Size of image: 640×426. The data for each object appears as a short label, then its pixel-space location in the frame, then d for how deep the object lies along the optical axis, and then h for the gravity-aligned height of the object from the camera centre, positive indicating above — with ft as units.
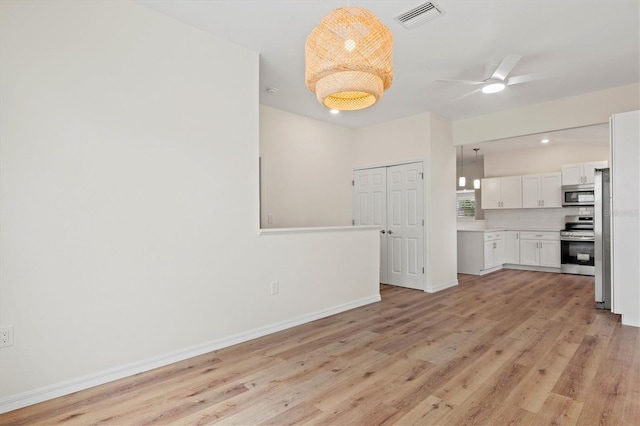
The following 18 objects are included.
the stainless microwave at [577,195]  21.71 +1.04
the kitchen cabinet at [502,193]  24.54 +1.40
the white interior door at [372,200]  19.07 +0.67
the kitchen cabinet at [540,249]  22.65 -2.50
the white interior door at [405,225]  17.51 -0.68
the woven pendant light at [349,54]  5.78 +2.73
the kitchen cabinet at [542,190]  22.91 +1.43
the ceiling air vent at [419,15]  8.65 +5.11
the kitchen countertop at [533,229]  23.12 -1.24
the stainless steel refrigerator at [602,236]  13.75 -1.02
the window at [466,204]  28.58 +0.65
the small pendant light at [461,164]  25.23 +4.20
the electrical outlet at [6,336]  6.67 -2.36
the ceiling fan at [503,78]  10.39 +4.45
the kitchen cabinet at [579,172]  21.63 +2.51
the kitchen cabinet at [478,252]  21.83 -2.59
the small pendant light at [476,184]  26.40 +2.13
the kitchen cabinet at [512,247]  24.27 -2.50
